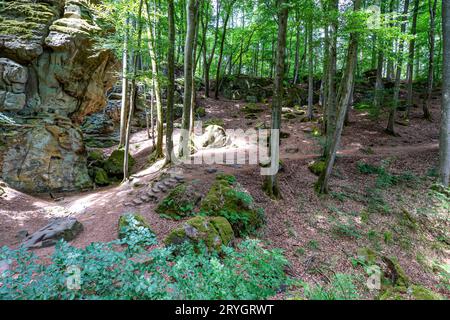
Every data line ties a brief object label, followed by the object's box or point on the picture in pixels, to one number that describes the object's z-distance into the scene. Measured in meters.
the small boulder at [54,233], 4.93
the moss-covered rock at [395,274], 4.60
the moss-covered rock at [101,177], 10.08
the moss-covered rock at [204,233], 4.64
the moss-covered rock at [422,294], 3.67
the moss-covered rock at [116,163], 10.59
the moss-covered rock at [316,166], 9.34
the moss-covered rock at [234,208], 5.82
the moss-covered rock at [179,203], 6.00
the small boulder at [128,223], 4.87
